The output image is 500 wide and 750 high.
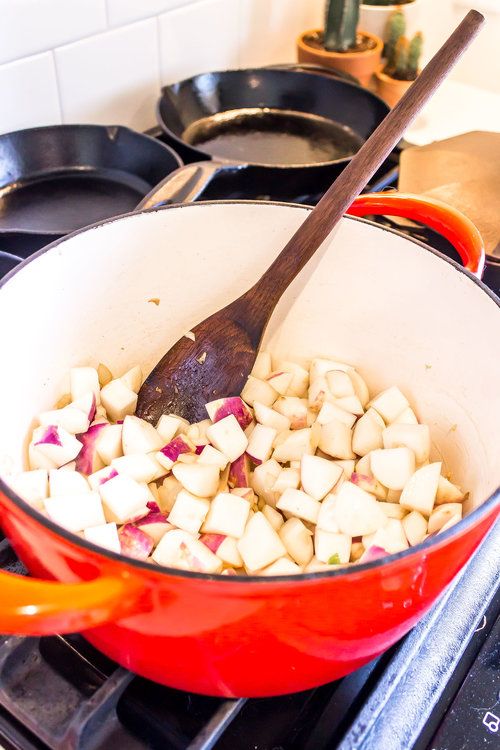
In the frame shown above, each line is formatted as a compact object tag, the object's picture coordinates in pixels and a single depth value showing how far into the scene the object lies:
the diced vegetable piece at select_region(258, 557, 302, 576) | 0.55
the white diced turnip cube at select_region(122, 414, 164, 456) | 0.67
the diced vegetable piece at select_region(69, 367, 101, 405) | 0.71
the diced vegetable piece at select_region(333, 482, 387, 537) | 0.58
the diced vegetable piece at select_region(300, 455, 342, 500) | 0.65
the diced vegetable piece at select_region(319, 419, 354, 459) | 0.71
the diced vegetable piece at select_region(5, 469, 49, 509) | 0.58
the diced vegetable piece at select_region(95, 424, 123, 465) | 0.67
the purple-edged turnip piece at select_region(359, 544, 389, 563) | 0.54
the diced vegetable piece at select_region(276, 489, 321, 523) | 0.62
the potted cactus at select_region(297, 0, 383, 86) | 1.29
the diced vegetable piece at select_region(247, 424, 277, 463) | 0.70
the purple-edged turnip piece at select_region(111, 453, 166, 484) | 0.64
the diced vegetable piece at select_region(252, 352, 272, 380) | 0.79
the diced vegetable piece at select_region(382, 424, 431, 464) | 0.69
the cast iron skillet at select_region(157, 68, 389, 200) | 1.14
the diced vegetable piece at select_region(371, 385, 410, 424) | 0.73
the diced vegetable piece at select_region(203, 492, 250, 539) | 0.59
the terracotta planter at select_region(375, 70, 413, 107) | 1.38
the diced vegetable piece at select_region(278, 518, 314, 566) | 0.60
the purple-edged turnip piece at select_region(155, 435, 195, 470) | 0.67
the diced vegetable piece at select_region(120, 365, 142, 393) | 0.75
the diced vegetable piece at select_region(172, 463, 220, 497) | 0.64
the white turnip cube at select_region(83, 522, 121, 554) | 0.54
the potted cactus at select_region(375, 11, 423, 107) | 1.36
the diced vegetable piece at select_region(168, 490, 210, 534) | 0.60
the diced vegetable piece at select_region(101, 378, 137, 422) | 0.72
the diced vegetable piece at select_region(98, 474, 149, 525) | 0.60
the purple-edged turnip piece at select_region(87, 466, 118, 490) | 0.63
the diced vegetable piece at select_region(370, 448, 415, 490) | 0.66
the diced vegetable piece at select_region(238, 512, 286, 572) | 0.56
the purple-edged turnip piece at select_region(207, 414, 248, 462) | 0.69
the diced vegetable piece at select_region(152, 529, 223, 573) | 0.54
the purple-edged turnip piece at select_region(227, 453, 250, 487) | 0.69
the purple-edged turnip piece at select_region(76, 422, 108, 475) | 0.67
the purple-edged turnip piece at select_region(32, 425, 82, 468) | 0.63
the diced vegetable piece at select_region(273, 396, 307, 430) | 0.74
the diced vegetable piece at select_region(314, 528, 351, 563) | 0.57
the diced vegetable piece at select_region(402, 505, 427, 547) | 0.61
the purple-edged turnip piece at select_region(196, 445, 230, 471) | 0.67
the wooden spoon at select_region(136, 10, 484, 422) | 0.69
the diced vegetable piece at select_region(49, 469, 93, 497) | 0.59
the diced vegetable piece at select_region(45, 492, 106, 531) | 0.56
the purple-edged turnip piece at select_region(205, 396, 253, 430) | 0.73
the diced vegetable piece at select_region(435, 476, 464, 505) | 0.62
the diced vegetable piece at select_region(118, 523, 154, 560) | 0.57
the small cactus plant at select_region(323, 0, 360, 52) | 1.28
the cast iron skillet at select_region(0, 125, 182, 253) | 0.98
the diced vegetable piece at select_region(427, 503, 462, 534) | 0.60
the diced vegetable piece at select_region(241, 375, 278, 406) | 0.76
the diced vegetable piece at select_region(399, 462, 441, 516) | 0.63
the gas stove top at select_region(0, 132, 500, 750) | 0.49
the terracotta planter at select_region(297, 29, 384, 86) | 1.31
